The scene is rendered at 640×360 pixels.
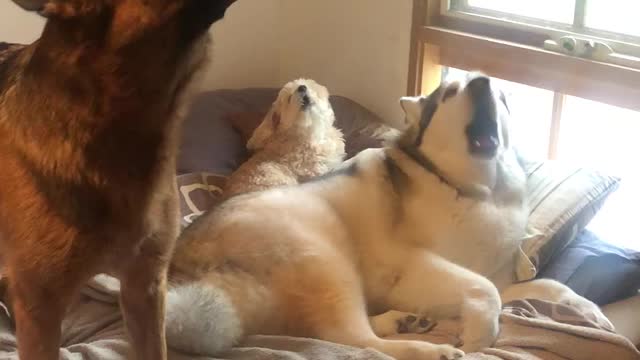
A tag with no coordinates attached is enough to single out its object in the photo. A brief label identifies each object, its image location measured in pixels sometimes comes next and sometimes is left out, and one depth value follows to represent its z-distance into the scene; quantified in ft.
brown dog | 3.88
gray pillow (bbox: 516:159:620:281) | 7.11
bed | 5.99
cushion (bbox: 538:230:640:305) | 6.97
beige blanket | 5.92
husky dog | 6.25
